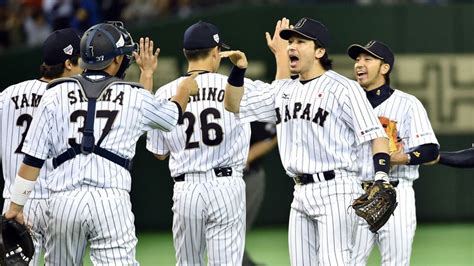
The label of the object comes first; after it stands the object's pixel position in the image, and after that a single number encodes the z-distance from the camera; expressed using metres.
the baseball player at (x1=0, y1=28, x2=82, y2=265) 18.28
